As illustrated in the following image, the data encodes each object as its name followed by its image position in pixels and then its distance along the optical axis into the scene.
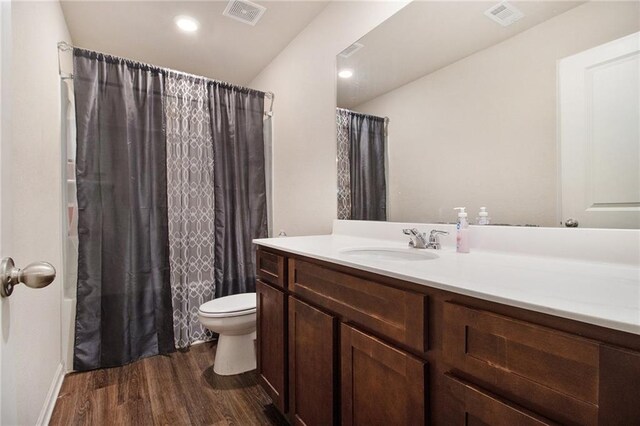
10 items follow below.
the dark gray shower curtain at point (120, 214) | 2.00
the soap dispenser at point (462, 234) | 1.21
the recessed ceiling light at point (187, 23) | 2.10
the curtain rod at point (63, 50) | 1.92
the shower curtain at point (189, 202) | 2.30
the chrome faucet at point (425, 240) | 1.34
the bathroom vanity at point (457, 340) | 0.52
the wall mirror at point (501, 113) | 0.93
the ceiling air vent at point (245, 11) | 1.97
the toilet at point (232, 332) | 1.88
